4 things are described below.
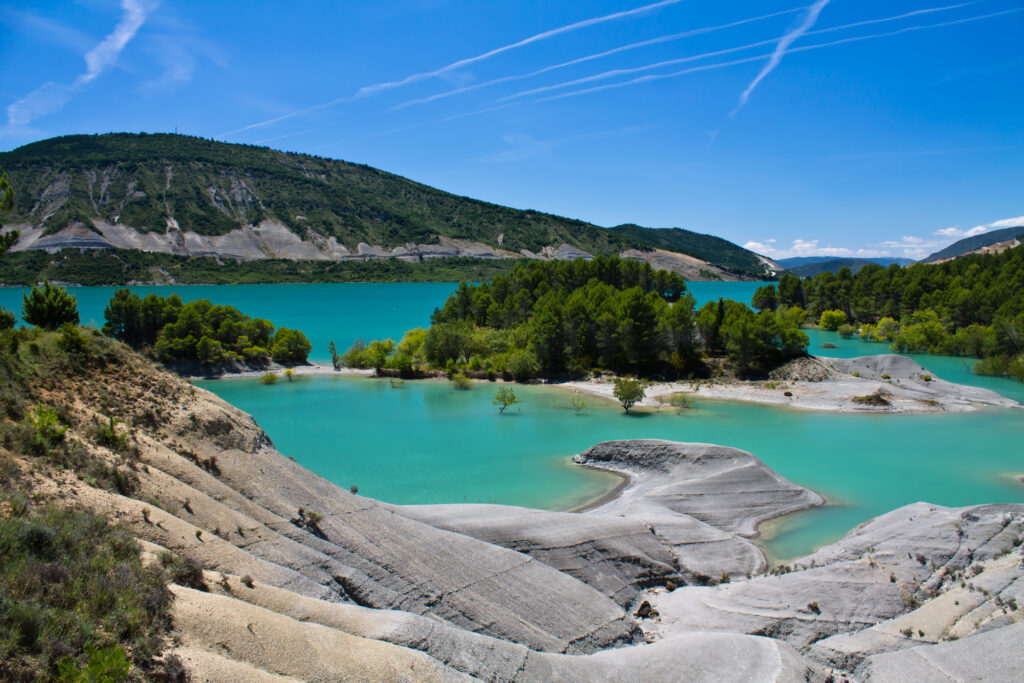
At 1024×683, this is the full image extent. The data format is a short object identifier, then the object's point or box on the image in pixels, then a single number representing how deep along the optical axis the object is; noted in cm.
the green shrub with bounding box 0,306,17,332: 1802
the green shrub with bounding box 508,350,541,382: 6869
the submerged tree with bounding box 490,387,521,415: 5369
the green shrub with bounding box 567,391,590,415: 5461
